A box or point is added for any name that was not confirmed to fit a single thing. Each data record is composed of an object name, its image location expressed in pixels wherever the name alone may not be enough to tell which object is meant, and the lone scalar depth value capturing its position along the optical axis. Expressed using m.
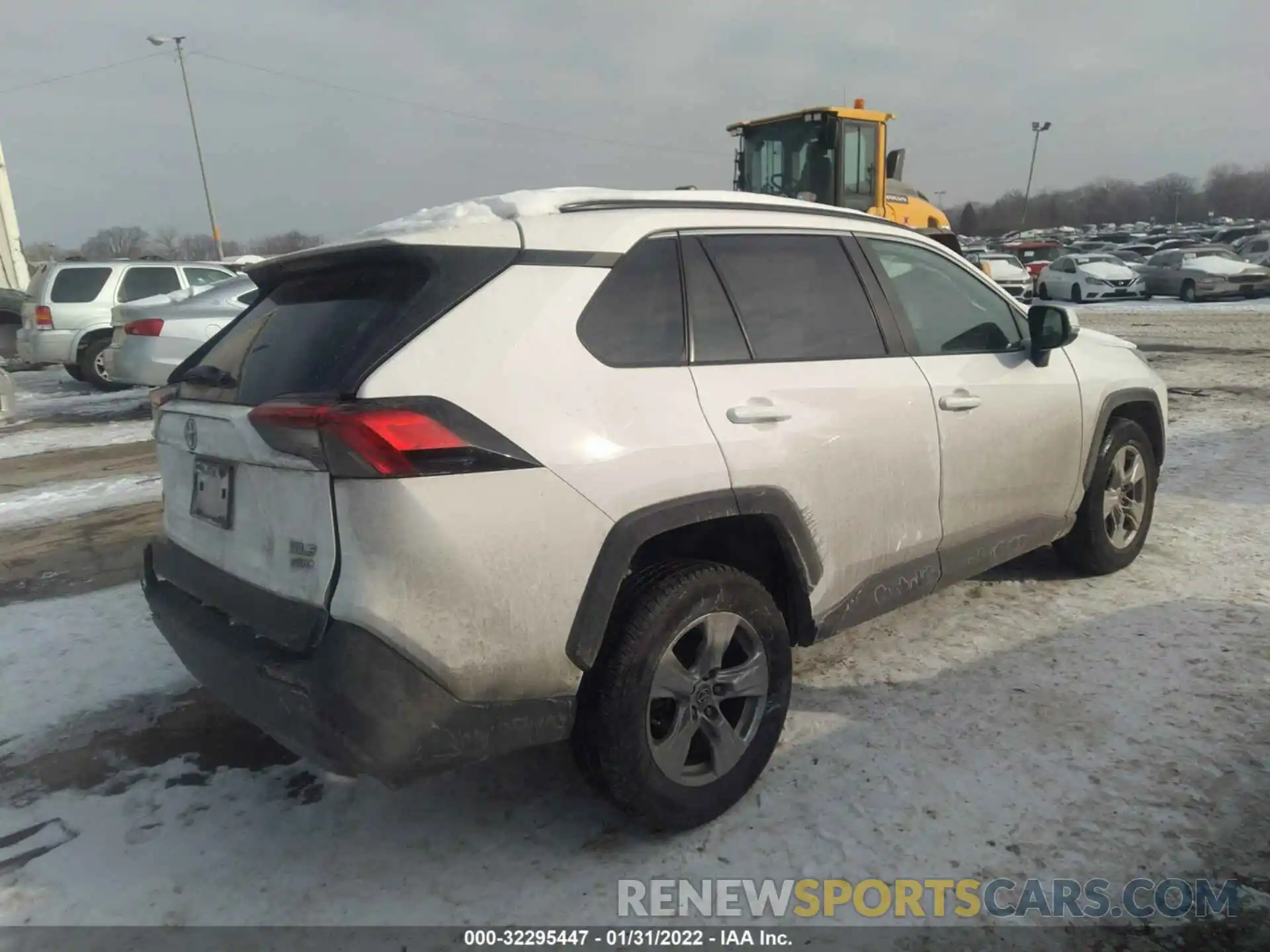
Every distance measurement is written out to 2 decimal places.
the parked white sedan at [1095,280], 25.77
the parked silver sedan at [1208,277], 23.73
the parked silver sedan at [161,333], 9.77
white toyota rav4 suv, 2.13
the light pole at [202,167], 31.77
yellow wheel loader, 12.52
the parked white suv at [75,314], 13.07
